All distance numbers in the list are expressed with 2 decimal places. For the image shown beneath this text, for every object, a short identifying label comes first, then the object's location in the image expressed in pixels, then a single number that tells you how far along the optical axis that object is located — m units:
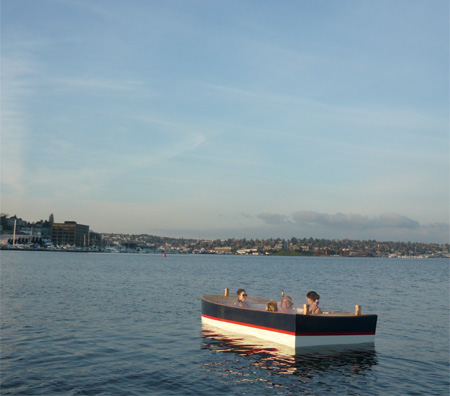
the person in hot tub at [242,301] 26.35
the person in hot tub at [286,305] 23.56
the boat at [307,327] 21.41
